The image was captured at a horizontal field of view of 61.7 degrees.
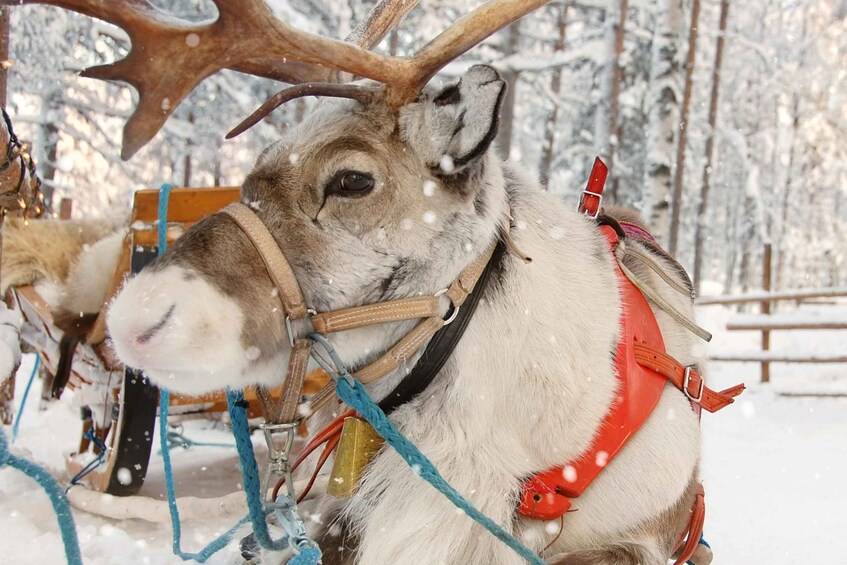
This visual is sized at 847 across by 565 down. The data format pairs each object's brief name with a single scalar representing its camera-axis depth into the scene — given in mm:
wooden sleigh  3617
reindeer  1603
